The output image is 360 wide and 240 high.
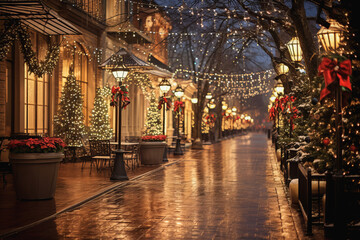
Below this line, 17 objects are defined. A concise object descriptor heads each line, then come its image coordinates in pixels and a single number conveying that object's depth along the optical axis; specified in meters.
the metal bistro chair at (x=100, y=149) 18.40
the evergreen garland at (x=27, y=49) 16.31
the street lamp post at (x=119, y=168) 15.75
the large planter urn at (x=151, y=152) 21.59
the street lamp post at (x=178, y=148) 29.84
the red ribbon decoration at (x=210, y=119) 51.94
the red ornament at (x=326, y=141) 9.11
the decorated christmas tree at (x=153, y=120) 31.17
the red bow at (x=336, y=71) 7.67
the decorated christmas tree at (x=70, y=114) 21.77
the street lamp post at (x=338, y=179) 7.64
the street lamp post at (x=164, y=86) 24.02
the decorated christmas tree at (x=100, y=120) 24.08
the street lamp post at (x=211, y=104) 49.68
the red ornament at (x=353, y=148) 8.57
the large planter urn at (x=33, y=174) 11.27
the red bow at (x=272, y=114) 27.20
